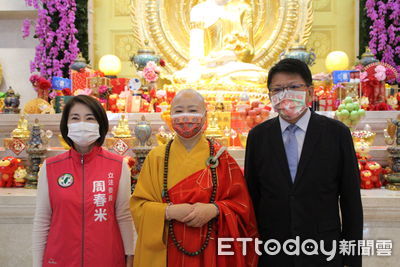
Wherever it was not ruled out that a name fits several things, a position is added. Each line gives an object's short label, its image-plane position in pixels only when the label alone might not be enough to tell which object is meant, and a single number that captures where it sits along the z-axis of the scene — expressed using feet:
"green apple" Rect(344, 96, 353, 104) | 11.95
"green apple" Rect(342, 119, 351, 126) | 11.87
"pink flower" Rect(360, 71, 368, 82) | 15.83
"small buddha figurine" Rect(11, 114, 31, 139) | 12.35
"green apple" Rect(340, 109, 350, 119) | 11.76
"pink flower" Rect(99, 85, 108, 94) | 16.78
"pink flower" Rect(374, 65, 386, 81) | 15.62
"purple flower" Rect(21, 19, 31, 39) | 23.02
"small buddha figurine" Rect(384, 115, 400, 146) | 10.99
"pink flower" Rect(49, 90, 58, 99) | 17.63
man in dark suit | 6.03
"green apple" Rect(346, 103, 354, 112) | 11.74
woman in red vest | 6.24
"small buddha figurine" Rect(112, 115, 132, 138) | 11.84
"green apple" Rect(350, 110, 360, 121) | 11.71
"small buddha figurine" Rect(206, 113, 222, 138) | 12.08
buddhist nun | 6.16
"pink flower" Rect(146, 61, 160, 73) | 17.66
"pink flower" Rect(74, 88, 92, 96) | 16.43
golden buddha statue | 18.75
